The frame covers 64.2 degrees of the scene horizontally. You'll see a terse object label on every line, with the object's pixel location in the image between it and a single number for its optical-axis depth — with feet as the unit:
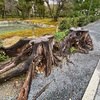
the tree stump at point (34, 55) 6.70
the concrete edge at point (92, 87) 5.89
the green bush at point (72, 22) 21.17
